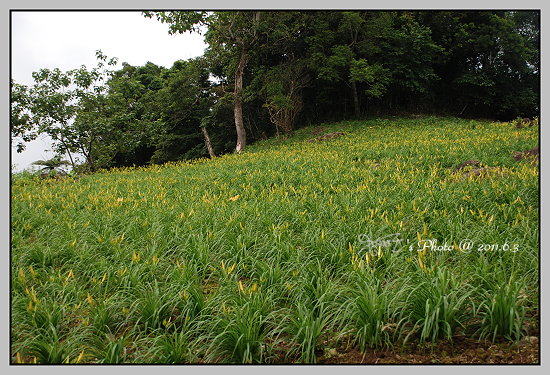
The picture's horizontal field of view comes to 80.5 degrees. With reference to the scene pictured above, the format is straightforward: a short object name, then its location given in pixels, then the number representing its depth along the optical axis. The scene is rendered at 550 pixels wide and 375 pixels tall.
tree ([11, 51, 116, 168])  9.55
